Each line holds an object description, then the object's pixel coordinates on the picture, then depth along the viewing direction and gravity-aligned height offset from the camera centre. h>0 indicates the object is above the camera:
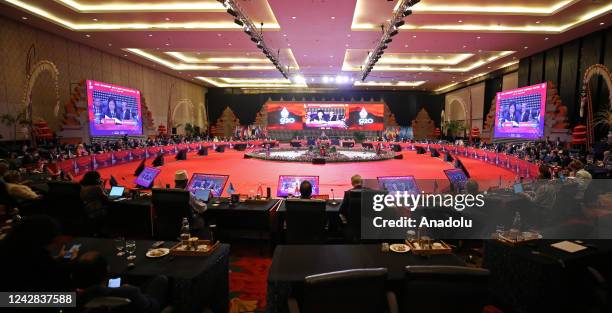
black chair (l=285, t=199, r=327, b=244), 3.39 -0.91
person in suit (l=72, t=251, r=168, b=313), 1.48 -0.72
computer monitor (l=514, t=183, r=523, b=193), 4.25 -0.66
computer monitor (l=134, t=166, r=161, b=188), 5.24 -0.69
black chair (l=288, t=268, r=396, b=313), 1.55 -0.78
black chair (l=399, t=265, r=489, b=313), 1.54 -0.75
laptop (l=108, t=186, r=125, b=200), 4.61 -0.83
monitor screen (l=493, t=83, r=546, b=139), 12.33 +1.15
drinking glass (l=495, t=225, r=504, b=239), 2.76 -0.84
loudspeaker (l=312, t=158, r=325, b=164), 12.08 -0.87
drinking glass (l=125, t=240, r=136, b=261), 2.42 -0.87
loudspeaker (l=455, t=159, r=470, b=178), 8.00 -0.69
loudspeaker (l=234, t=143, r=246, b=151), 18.02 -0.53
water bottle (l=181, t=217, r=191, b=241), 2.49 -0.79
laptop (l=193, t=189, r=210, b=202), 4.45 -0.82
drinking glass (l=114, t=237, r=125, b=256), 2.41 -0.89
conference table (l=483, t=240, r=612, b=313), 2.30 -1.03
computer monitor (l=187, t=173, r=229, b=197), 4.65 -0.69
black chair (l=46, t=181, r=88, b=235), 4.06 -0.92
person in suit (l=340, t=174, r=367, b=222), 3.75 -0.69
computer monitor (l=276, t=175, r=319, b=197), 4.73 -0.73
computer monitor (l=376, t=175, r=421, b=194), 4.51 -0.67
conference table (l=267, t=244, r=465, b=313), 1.99 -0.88
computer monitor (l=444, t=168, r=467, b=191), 4.96 -0.64
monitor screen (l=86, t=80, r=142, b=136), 13.11 +1.20
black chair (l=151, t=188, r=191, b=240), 3.53 -0.83
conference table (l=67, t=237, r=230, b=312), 2.01 -0.91
